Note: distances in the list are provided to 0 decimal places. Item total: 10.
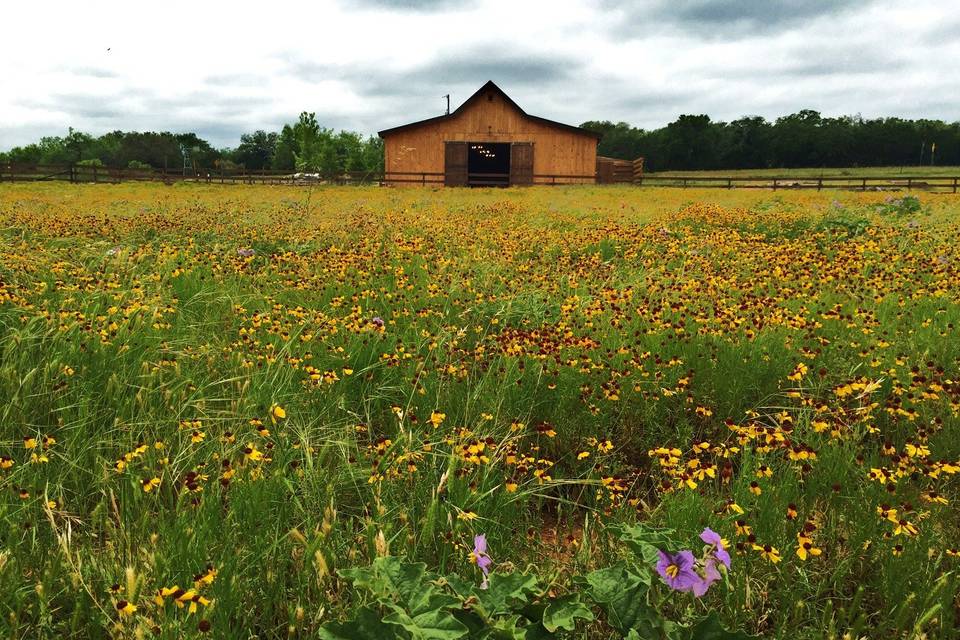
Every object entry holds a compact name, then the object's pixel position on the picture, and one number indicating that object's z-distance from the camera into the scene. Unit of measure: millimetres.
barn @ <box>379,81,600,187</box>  33250
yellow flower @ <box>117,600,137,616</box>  1496
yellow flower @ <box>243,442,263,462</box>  2120
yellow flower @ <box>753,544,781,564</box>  1868
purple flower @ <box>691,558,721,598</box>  1610
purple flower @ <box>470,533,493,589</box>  1679
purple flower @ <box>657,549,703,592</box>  1614
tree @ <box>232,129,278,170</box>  172338
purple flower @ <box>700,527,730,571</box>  1633
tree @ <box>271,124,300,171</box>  105562
